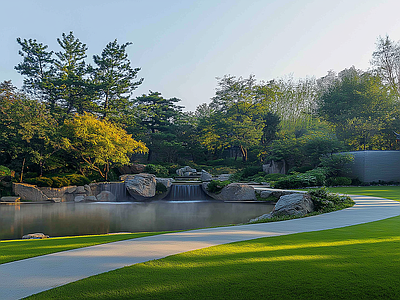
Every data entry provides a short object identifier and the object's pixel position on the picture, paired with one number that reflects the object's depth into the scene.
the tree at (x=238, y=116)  29.31
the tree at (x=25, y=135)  16.11
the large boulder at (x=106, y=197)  16.77
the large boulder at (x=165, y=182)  17.25
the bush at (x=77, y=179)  16.88
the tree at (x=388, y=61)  31.64
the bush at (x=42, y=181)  15.86
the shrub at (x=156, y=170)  23.20
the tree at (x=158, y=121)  30.02
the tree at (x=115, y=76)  28.61
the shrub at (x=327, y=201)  8.95
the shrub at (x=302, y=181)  15.29
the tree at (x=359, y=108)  25.54
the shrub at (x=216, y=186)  16.23
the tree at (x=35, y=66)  27.62
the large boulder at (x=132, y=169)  22.77
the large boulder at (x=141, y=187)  16.47
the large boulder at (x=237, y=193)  14.84
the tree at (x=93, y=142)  18.09
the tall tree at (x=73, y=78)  25.56
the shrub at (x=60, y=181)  16.03
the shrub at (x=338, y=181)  17.53
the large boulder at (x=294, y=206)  8.48
